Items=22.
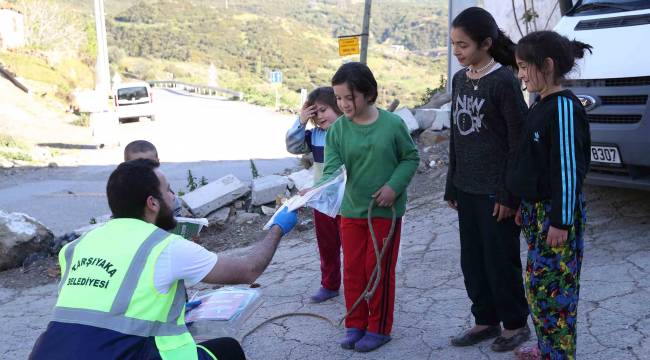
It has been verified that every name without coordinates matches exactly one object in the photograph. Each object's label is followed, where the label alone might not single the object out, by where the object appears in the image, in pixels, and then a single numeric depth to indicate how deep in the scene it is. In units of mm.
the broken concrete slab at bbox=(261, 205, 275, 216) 7627
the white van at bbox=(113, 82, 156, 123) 26295
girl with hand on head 4516
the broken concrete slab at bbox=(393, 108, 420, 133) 9484
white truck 4734
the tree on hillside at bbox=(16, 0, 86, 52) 45531
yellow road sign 10562
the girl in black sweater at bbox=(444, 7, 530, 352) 3186
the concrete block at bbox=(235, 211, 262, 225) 7531
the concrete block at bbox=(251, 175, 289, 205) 7758
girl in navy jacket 2773
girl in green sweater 3611
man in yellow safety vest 2291
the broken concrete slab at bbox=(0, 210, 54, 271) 6367
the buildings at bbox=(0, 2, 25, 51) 42906
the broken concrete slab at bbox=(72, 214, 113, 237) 6961
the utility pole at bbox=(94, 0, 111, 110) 25602
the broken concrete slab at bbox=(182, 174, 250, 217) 7539
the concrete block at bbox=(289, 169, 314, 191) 8051
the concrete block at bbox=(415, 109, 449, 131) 9477
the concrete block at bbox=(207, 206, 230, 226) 7480
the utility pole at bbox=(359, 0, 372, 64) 10203
